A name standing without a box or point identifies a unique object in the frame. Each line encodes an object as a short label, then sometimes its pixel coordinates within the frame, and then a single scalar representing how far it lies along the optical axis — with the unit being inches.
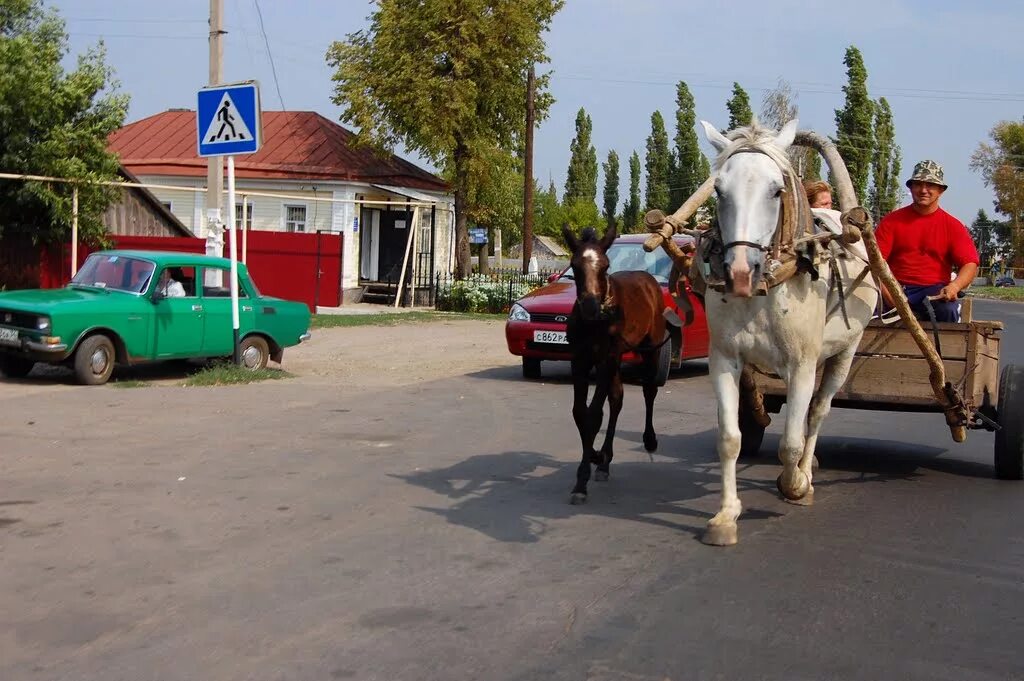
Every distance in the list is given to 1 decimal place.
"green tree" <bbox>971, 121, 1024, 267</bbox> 3417.8
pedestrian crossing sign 544.7
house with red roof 1403.8
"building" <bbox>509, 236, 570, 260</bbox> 4612.2
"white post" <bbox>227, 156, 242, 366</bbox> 561.3
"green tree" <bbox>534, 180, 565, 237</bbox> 3626.0
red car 579.5
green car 509.7
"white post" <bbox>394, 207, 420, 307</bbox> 1252.5
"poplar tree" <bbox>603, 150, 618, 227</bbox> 4185.5
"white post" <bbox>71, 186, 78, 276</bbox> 839.1
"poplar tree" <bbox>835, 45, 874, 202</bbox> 2352.4
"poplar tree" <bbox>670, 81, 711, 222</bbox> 2989.7
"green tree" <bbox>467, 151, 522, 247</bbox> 1461.6
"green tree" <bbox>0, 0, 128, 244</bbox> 817.5
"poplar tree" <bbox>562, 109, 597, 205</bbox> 3858.3
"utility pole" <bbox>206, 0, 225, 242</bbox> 770.2
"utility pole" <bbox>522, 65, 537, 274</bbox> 1454.2
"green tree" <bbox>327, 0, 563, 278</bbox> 1389.0
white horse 236.5
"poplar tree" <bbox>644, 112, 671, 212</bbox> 3245.6
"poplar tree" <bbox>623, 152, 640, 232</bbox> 3855.8
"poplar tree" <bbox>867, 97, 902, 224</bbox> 2839.6
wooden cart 333.7
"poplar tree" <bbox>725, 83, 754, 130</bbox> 2502.5
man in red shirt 345.4
